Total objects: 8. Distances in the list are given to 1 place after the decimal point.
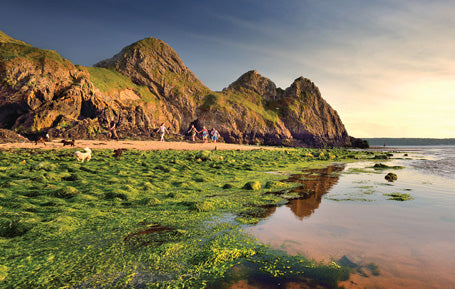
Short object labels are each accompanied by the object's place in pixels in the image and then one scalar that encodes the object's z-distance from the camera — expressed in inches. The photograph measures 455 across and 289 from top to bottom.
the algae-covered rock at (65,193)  236.4
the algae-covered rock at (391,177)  413.4
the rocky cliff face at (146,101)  1379.2
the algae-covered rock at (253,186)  307.2
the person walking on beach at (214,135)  1592.0
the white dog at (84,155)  474.6
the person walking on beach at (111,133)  1414.0
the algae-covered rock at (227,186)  312.7
